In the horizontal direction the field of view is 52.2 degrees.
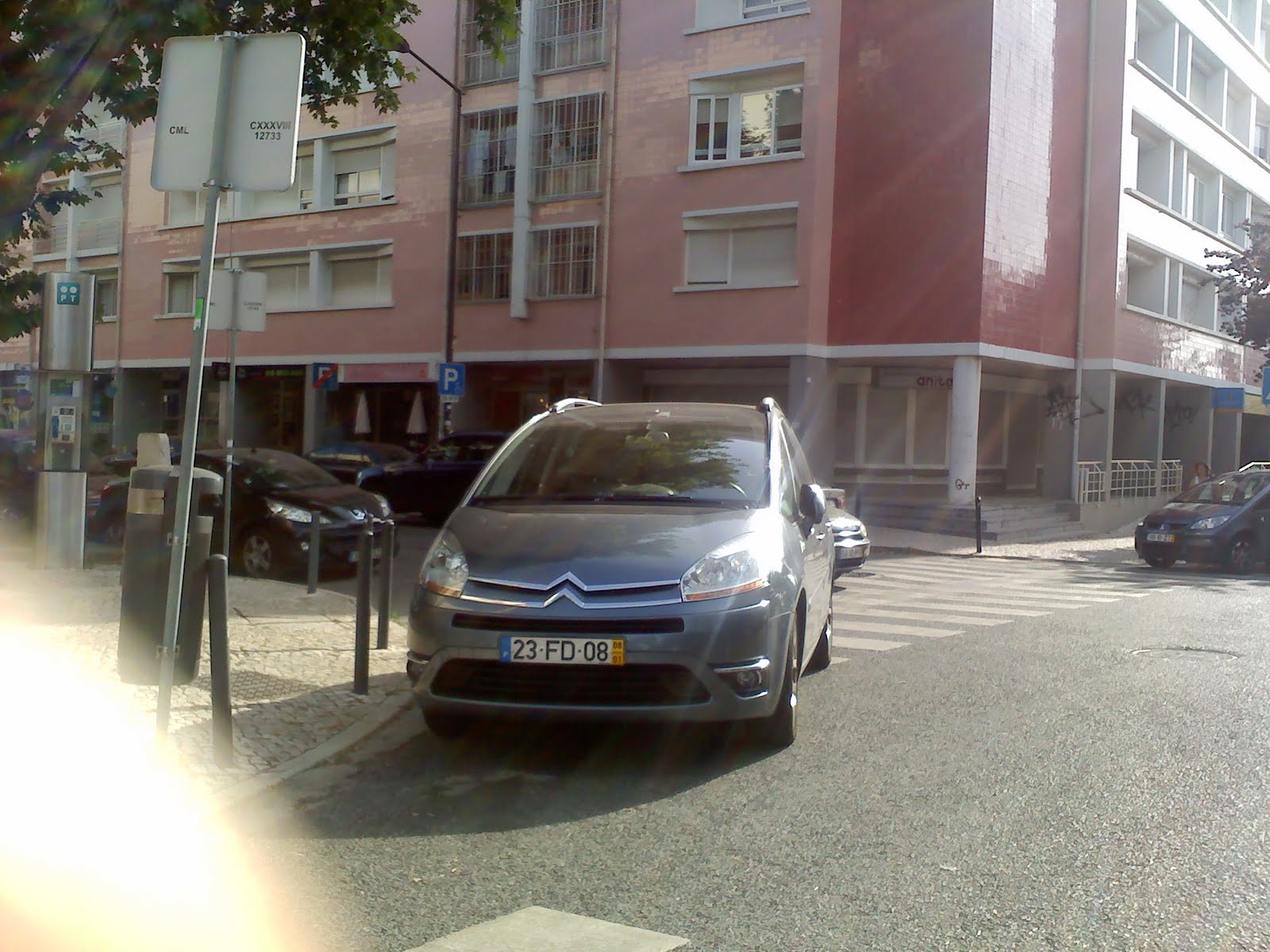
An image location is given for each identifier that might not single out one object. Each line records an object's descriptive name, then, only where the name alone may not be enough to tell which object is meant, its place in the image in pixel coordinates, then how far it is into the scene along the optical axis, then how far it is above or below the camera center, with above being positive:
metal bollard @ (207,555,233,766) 5.67 -0.96
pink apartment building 26.00 +5.03
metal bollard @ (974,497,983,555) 21.14 -0.93
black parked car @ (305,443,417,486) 22.58 -0.24
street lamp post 29.72 +5.01
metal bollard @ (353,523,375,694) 7.48 -1.05
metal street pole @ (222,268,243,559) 11.62 +0.43
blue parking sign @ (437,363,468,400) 25.23 +1.35
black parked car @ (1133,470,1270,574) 18.69 -0.68
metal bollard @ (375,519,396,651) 8.82 -0.94
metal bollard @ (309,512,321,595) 11.28 -0.93
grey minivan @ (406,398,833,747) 5.62 -0.67
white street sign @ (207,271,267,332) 12.57 +1.37
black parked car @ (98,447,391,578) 13.49 -0.78
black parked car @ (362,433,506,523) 21.41 -0.49
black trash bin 5.99 -0.68
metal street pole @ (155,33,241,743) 5.75 -0.07
